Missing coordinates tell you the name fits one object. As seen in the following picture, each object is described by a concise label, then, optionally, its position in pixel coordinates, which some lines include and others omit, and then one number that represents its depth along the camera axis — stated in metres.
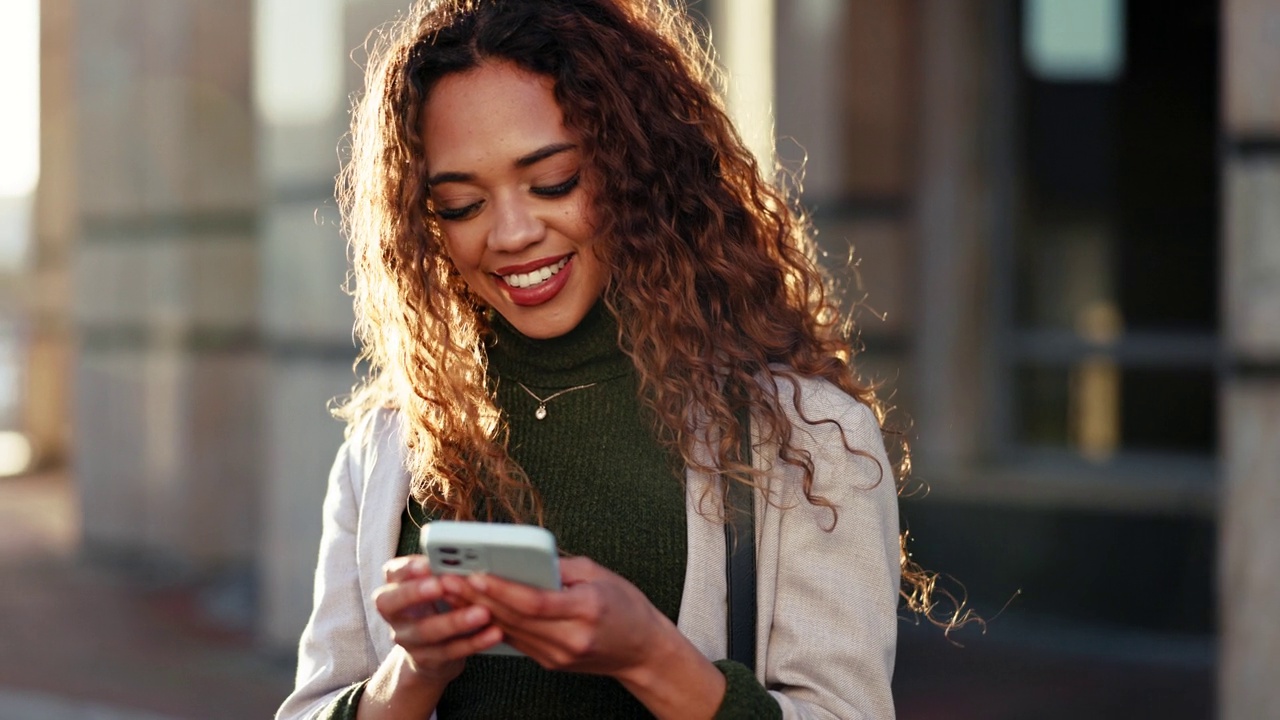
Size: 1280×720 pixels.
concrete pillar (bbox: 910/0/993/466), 8.00
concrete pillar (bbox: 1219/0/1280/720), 4.18
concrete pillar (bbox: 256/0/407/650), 6.59
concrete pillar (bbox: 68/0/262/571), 9.45
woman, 2.10
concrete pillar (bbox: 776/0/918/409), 7.75
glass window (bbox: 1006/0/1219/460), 8.14
